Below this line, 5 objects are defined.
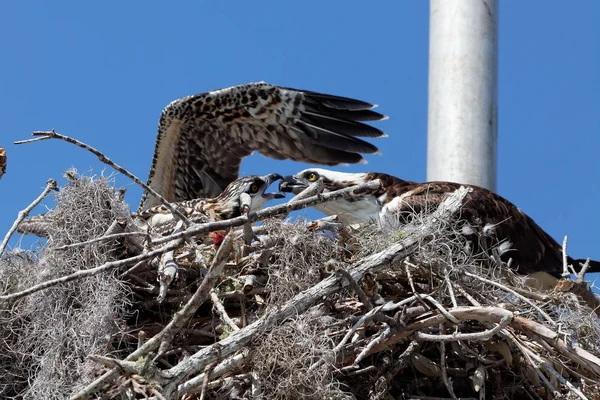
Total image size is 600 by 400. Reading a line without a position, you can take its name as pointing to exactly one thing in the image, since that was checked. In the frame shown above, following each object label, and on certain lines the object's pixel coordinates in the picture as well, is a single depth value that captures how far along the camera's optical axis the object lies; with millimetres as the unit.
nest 12437
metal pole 17234
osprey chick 16031
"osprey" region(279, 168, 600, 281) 15742
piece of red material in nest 14117
